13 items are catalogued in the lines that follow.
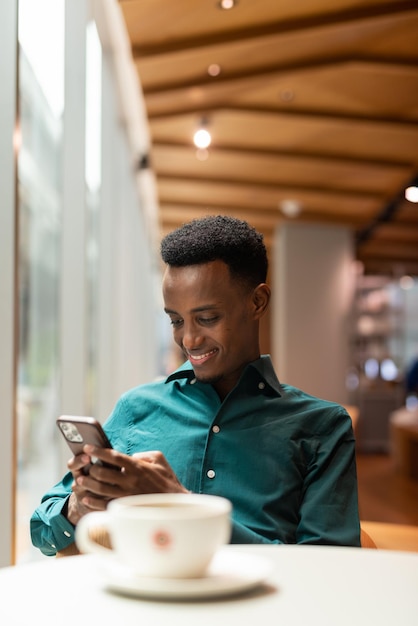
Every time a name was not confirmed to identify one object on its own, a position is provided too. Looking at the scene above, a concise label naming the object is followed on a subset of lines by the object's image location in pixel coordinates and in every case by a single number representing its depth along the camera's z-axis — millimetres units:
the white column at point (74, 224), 3578
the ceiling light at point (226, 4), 4406
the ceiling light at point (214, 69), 5418
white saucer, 804
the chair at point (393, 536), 2762
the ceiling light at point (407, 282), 14388
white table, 753
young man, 1530
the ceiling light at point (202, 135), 6636
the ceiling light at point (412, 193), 8688
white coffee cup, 819
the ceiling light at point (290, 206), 9893
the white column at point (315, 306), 11008
